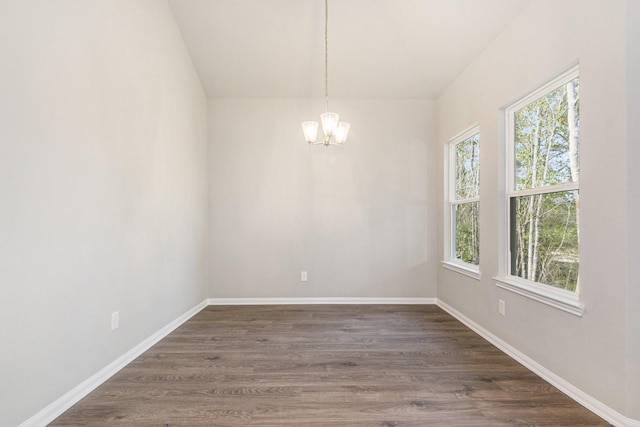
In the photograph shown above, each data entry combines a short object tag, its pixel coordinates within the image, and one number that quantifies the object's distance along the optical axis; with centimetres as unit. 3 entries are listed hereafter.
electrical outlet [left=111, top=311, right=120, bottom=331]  244
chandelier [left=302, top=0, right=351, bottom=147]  294
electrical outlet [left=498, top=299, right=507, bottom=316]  283
